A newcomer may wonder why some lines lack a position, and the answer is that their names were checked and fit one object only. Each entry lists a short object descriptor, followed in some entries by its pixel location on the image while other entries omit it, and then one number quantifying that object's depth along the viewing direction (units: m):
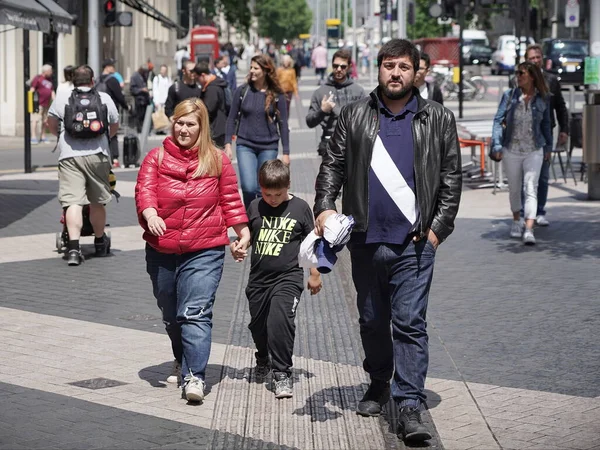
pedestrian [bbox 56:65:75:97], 14.84
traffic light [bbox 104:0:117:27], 23.34
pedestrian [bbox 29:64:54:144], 25.42
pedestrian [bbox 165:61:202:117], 15.76
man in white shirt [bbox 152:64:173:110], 30.98
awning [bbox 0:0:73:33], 14.38
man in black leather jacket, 5.87
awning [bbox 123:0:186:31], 33.12
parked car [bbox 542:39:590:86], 44.50
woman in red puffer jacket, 6.52
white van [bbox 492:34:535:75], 58.47
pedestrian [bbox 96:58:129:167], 20.76
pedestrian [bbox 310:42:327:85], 56.56
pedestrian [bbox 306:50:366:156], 11.54
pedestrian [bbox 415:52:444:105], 13.22
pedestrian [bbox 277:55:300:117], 21.95
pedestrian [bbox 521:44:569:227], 12.83
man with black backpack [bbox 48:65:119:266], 10.98
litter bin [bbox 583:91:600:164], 14.36
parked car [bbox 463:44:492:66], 65.97
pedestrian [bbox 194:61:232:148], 15.71
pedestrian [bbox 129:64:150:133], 29.44
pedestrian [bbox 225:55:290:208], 11.28
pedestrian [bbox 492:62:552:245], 11.98
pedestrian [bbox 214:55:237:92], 28.16
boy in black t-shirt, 6.65
